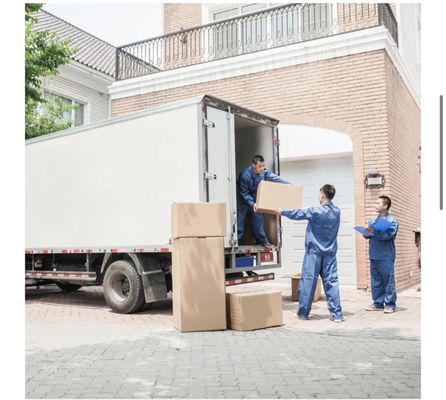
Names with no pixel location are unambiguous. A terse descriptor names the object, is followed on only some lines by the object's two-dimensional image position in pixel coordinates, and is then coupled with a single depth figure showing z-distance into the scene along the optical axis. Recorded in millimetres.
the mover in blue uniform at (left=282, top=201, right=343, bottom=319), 7422
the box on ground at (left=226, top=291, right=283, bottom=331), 6871
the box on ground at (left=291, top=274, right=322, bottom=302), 9773
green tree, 11430
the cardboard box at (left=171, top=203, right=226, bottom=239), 6809
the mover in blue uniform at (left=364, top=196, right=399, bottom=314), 8227
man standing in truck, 8625
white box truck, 7809
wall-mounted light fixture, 10852
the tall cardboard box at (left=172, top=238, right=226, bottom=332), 6832
